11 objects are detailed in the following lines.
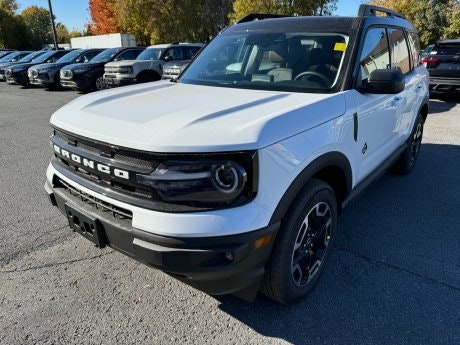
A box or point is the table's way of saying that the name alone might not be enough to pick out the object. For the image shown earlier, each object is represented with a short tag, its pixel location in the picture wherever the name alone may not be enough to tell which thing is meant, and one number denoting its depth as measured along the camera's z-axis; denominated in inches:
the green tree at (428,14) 1325.0
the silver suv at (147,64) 484.1
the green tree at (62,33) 2795.3
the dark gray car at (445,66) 401.7
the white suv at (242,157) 75.8
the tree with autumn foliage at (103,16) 1518.2
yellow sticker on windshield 116.7
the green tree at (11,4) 2851.1
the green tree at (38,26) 2362.2
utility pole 1044.5
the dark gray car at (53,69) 600.4
